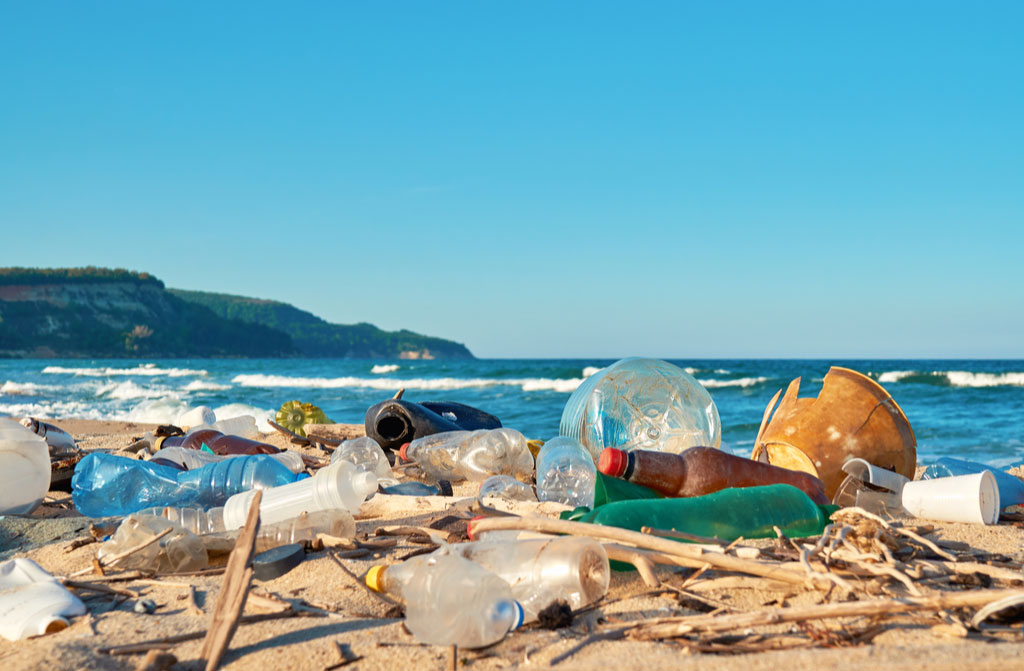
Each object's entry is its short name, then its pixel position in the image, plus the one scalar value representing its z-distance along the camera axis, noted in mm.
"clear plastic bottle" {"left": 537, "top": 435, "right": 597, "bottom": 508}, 3342
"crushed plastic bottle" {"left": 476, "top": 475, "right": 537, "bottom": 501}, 3314
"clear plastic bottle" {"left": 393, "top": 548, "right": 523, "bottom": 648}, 1533
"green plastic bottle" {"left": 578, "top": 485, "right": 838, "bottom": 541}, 2262
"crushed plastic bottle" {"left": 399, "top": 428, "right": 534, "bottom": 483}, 4160
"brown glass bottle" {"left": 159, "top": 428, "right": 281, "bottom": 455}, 4277
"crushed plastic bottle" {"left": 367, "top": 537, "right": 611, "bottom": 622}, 1752
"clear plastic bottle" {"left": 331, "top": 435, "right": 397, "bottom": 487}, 3906
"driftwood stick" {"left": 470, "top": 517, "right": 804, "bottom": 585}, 1778
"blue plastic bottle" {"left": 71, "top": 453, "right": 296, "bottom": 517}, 3172
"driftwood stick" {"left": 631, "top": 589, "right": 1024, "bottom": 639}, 1488
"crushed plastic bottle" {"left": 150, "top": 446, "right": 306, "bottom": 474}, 3705
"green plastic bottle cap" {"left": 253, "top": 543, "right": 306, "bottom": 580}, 2098
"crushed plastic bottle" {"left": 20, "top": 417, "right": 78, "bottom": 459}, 4031
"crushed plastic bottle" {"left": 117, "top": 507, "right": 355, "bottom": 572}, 2236
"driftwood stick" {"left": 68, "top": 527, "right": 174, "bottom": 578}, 2141
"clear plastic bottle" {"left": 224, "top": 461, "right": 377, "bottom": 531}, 2650
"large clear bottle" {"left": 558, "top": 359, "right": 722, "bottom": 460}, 3844
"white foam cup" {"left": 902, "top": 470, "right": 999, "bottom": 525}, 2762
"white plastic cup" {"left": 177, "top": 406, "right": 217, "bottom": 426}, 6879
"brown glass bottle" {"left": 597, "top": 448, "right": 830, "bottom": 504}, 2537
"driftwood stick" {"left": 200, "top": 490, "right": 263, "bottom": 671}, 1508
